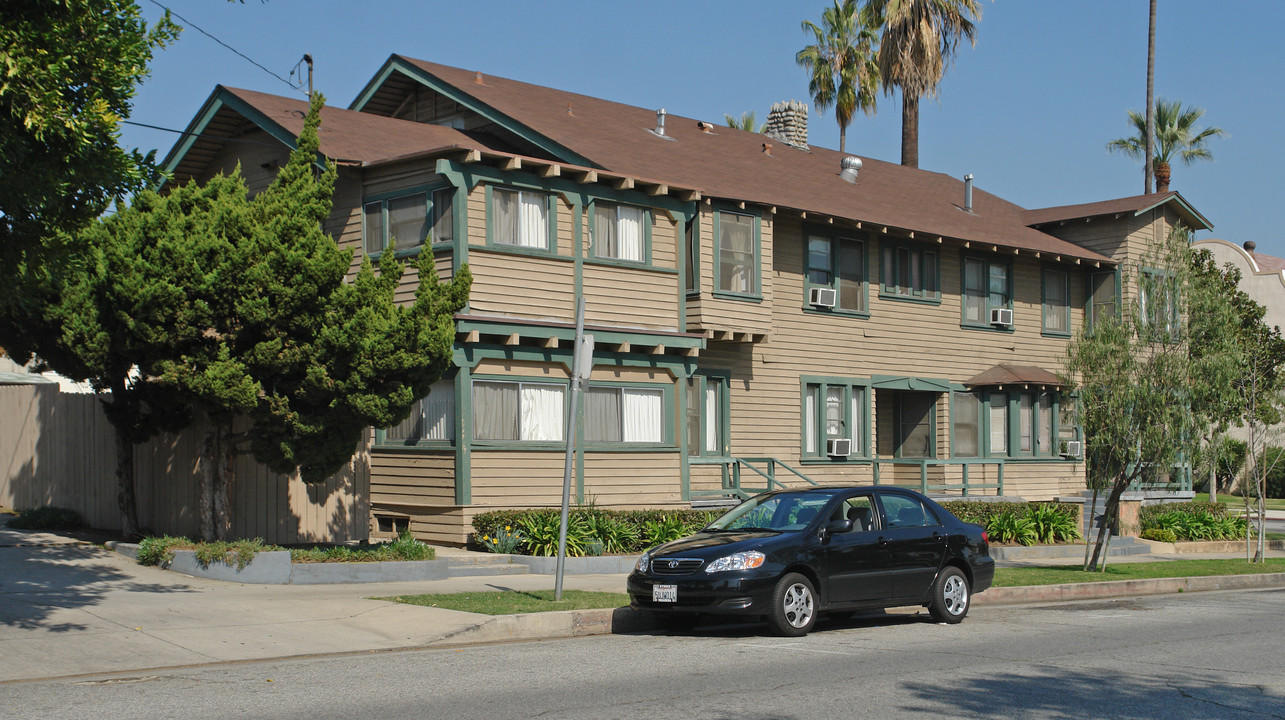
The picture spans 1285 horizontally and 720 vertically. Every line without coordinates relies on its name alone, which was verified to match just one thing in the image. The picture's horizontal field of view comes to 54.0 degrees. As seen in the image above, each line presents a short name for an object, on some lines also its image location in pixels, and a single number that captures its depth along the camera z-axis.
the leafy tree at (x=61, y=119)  9.53
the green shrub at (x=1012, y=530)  23.12
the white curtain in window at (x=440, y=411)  19.06
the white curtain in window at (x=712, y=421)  23.30
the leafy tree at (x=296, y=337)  14.41
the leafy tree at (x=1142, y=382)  18.80
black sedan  12.05
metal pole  13.15
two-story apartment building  19.22
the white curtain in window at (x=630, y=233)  20.67
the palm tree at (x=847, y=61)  41.06
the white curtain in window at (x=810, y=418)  24.98
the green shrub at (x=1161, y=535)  26.08
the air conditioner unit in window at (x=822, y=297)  24.88
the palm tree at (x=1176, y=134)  53.59
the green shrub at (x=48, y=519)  18.14
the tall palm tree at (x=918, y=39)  38.97
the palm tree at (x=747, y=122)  53.06
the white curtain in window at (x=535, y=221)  19.48
